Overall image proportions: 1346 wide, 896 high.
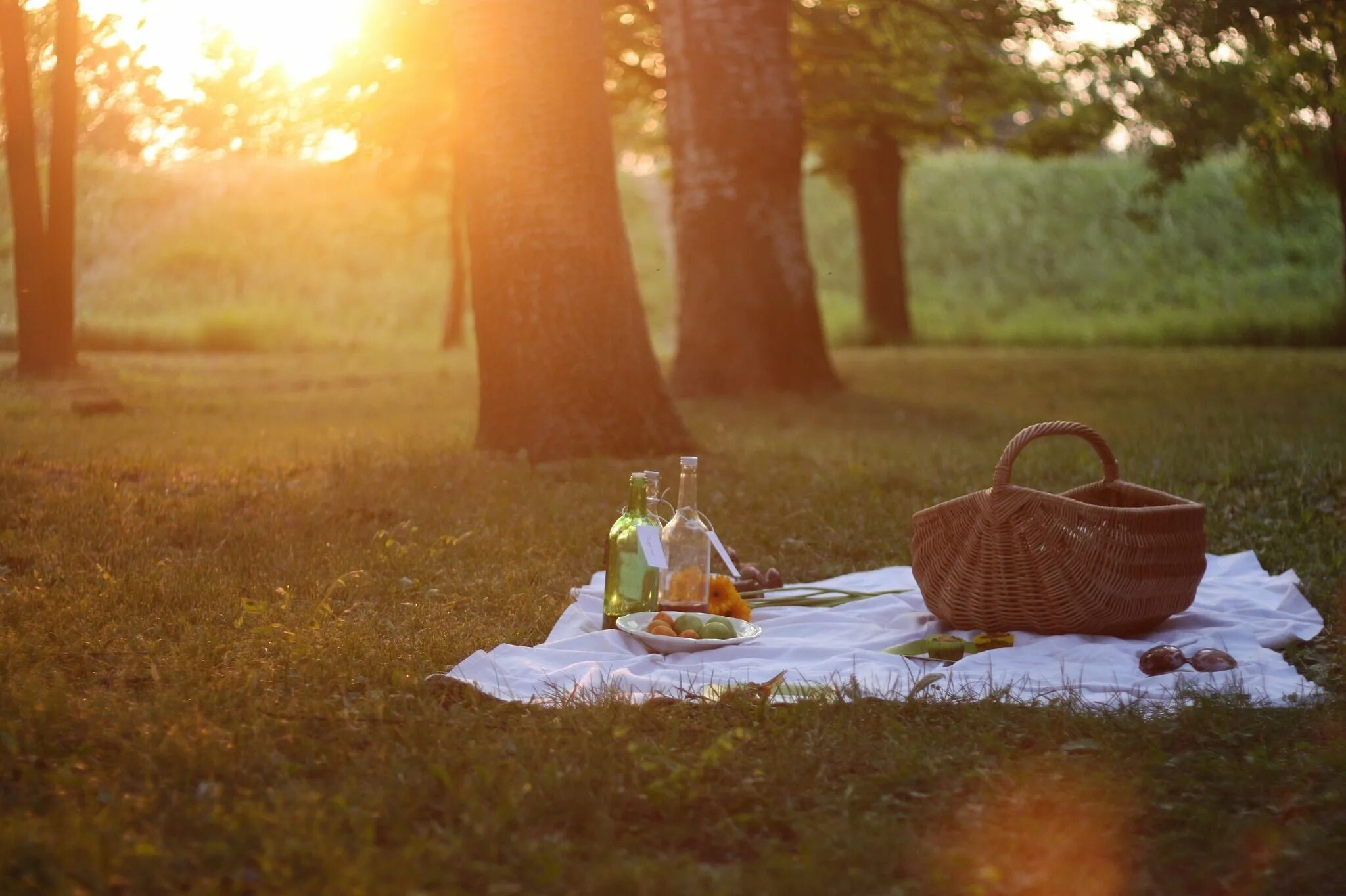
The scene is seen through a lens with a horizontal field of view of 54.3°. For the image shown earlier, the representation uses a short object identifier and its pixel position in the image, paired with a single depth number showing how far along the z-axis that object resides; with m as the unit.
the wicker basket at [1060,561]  4.86
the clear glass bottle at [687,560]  5.14
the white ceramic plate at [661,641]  4.71
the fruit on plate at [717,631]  4.88
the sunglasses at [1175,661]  4.47
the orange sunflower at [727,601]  5.25
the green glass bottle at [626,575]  5.06
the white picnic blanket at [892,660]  4.20
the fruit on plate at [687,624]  4.89
